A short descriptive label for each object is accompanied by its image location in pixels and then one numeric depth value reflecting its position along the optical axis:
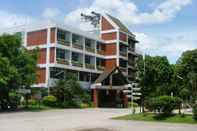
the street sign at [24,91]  25.09
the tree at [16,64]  22.88
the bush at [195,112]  16.10
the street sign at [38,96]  30.16
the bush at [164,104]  17.72
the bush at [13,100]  24.36
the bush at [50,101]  27.99
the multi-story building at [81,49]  31.21
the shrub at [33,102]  28.48
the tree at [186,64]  37.85
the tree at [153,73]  35.60
